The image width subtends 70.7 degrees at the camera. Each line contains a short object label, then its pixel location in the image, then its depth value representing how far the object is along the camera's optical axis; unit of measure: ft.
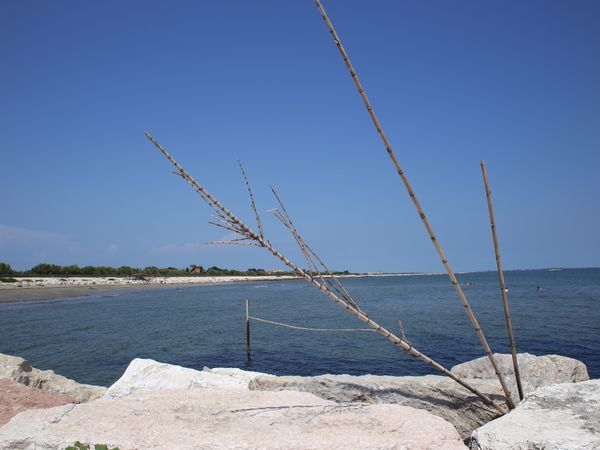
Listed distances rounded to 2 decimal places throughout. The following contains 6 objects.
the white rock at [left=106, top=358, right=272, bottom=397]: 24.88
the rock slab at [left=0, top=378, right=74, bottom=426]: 20.53
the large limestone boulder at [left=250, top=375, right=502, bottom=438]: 18.43
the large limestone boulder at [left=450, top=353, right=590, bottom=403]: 20.81
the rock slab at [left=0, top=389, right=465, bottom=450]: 13.12
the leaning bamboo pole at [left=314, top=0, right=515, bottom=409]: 14.23
